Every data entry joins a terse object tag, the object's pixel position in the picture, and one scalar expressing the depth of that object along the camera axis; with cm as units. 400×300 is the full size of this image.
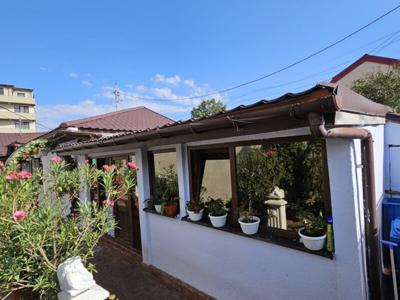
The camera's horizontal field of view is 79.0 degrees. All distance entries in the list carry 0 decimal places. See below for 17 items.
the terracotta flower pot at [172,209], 547
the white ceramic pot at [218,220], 433
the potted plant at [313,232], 309
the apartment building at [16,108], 5522
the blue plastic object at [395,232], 384
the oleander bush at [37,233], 290
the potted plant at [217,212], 434
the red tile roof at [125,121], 1032
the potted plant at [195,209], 479
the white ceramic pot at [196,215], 479
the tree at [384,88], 1059
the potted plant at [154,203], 580
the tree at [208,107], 3628
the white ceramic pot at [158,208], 575
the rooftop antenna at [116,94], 2675
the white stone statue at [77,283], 215
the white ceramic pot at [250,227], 383
